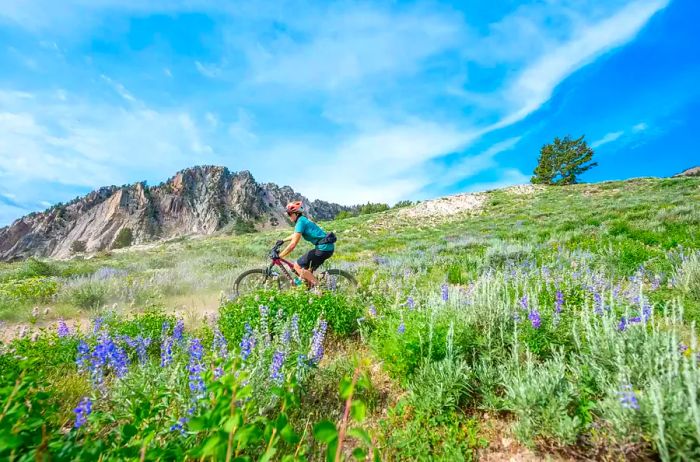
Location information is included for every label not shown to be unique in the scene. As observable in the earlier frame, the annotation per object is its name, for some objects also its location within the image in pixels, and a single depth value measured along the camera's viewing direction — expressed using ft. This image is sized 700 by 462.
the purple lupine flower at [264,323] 12.15
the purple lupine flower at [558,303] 11.79
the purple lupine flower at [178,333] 11.67
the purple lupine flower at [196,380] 7.34
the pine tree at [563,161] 162.30
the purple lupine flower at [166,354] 9.55
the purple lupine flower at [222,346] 10.04
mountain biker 22.22
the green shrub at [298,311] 15.02
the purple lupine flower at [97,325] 13.80
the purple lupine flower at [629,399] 6.20
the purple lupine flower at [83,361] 8.70
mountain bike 23.85
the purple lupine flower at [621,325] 9.87
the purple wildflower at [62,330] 13.43
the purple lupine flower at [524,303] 12.42
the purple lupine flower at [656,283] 16.50
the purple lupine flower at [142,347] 10.89
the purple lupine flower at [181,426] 6.53
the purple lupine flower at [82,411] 5.78
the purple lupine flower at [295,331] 11.98
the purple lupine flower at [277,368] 8.68
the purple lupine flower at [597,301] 12.01
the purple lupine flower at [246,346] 9.44
